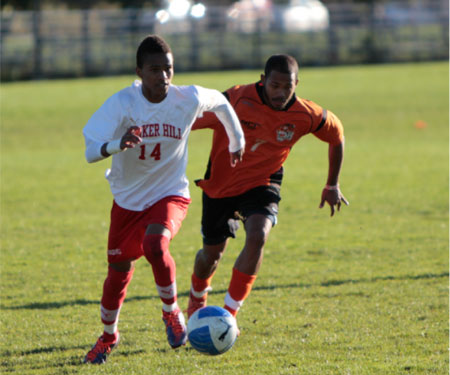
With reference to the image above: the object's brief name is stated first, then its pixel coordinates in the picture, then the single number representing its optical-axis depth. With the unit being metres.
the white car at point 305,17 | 76.69
